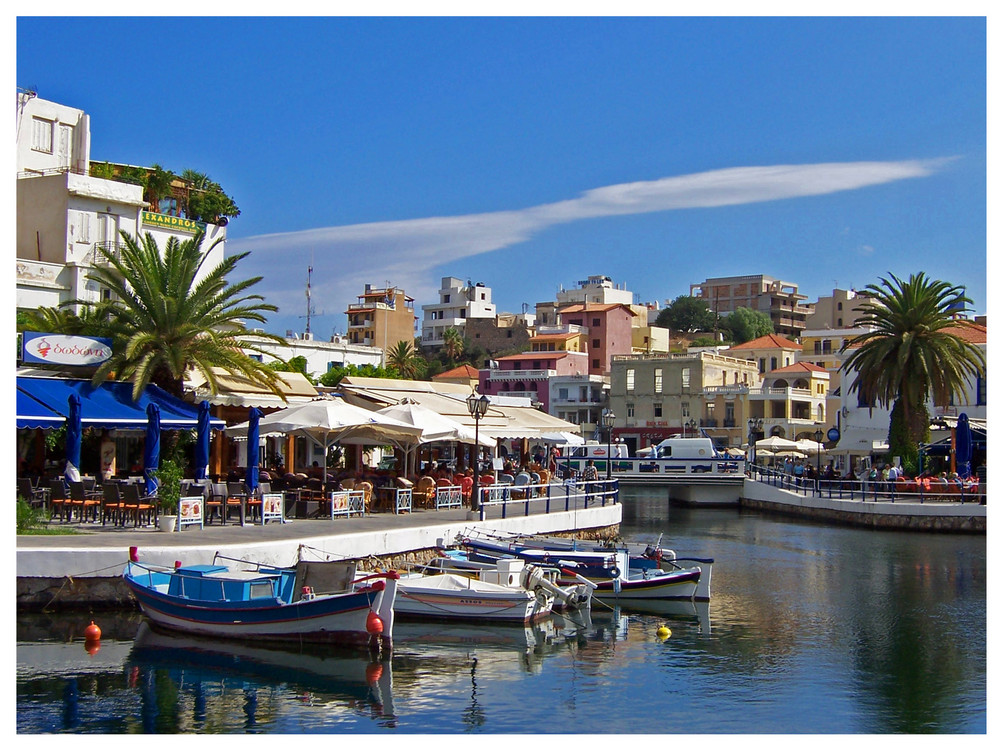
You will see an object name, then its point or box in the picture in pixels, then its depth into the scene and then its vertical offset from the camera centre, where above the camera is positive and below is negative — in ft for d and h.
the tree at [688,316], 448.65 +39.14
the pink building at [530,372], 338.95 +12.31
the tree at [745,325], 444.96 +35.36
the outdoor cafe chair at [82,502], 76.95 -6.40
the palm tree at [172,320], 97.86 +8.21
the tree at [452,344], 409.08 +25.11
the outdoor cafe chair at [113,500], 75.05 -6.12
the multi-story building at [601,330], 378.32 +28.57
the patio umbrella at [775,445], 204.74 -6.04
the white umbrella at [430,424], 94.48 -1.13
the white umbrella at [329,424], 86.74 -1.03
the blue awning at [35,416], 84.43 -0.47
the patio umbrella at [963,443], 136.98 -3.71
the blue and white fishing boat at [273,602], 60.39 -10.64
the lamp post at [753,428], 221.33 -3.74
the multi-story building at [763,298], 499.92 +52.89
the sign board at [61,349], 95.09 +5.29
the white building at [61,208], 166.40 +32.49
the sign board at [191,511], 74.95 -6.89
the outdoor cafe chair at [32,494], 76.16 -5.84
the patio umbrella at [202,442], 86.43 -2.51
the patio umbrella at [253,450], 85.66 -3.05
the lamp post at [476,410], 91.20 +0.12
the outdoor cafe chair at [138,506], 74.90 -6.58
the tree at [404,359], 321.95 +16.74
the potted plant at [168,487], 77.61 -5.49
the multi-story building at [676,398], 305.94 +3.99
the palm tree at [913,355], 151.02 +7.93
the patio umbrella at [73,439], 80.74 -2.16
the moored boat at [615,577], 77.46 -11.62
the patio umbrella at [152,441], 82.33 -2.31
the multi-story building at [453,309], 435.12 +40.90
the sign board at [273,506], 79.92 -6.99
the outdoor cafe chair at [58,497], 76.81 -6.13
